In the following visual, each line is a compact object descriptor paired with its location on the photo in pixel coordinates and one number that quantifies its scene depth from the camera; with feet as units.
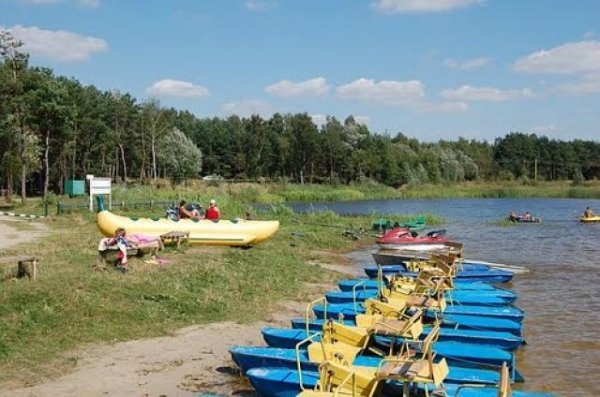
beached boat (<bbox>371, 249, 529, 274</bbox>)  71.85
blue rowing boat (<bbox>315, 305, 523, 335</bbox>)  41.86
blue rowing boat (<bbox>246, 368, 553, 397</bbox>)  28.83
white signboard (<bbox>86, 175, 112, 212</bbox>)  107.55
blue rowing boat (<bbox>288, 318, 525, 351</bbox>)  38.63
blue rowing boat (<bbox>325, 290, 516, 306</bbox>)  48.96
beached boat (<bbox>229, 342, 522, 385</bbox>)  31.30
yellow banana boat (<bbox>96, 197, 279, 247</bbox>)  68.33
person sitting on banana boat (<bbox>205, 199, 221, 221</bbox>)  76.64
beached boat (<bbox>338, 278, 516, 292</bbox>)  54.19
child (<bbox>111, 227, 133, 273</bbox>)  52.54
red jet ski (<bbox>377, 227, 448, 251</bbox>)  88.07
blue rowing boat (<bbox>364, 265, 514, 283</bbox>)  65.87
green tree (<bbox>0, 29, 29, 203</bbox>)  138.21
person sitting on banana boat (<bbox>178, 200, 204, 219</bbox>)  75.05
